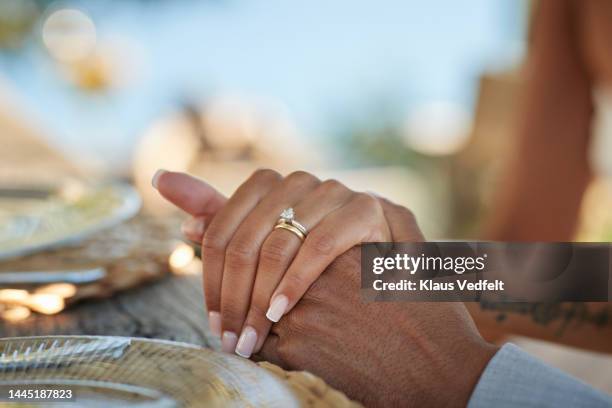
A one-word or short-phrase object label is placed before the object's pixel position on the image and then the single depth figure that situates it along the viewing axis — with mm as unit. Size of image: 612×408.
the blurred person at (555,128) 1370
